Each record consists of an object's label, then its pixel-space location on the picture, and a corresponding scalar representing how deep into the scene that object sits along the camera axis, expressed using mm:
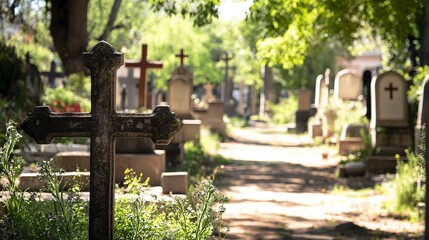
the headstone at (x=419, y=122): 12680
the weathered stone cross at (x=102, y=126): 5773
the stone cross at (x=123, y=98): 32969
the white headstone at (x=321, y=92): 31884
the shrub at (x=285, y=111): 44359
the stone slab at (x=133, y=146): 11047
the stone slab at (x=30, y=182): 8689
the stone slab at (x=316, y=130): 29164
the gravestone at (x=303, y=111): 35500
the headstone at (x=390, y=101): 17656
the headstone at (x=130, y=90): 37862
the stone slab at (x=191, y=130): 18714
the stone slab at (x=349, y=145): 20688
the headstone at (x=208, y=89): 40697
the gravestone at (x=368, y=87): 20703
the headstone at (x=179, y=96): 20734
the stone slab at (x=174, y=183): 9641
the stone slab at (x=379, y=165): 16847
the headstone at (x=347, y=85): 30422
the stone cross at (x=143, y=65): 18000
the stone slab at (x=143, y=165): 10586
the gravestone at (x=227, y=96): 46406
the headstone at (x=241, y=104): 53562
